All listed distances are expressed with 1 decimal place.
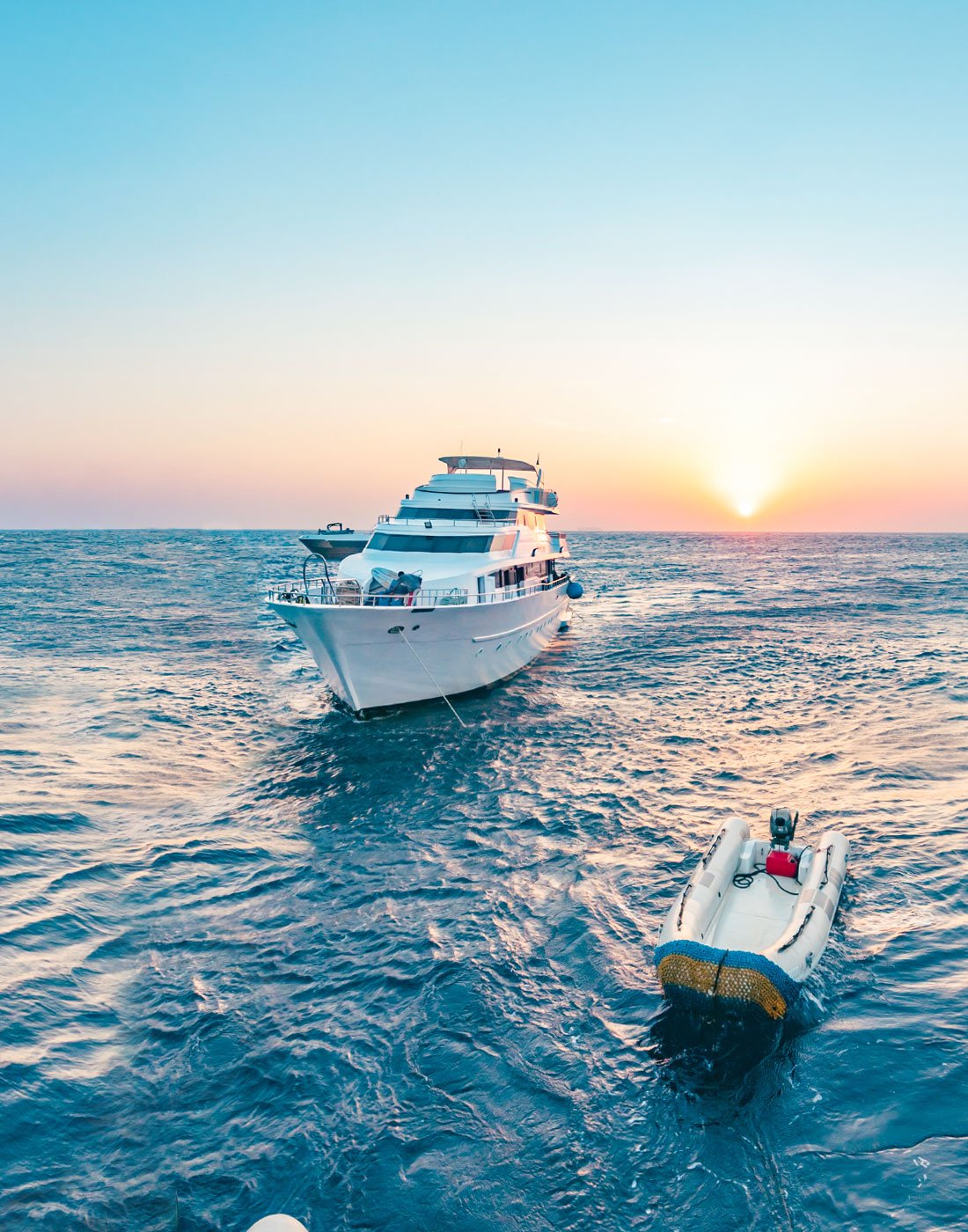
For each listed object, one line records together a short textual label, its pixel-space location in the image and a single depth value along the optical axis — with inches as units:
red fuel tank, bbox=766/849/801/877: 490.3
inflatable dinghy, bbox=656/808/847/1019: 367.6
